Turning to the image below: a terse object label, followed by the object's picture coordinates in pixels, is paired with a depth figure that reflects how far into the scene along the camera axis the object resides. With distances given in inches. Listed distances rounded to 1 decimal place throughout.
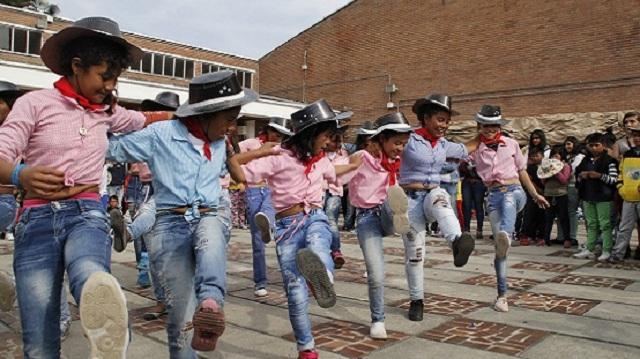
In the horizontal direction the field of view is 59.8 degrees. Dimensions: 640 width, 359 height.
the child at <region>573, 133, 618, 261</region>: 341.1
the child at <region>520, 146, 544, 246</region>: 424.8
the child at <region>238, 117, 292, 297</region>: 235.6
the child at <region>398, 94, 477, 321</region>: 190.4
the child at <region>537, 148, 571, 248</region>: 401.4
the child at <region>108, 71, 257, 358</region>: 114.2
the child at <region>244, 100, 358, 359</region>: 144.9
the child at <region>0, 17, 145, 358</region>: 99.1
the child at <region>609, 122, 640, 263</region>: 317.4
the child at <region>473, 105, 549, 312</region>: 213.2
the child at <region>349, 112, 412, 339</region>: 174.9
